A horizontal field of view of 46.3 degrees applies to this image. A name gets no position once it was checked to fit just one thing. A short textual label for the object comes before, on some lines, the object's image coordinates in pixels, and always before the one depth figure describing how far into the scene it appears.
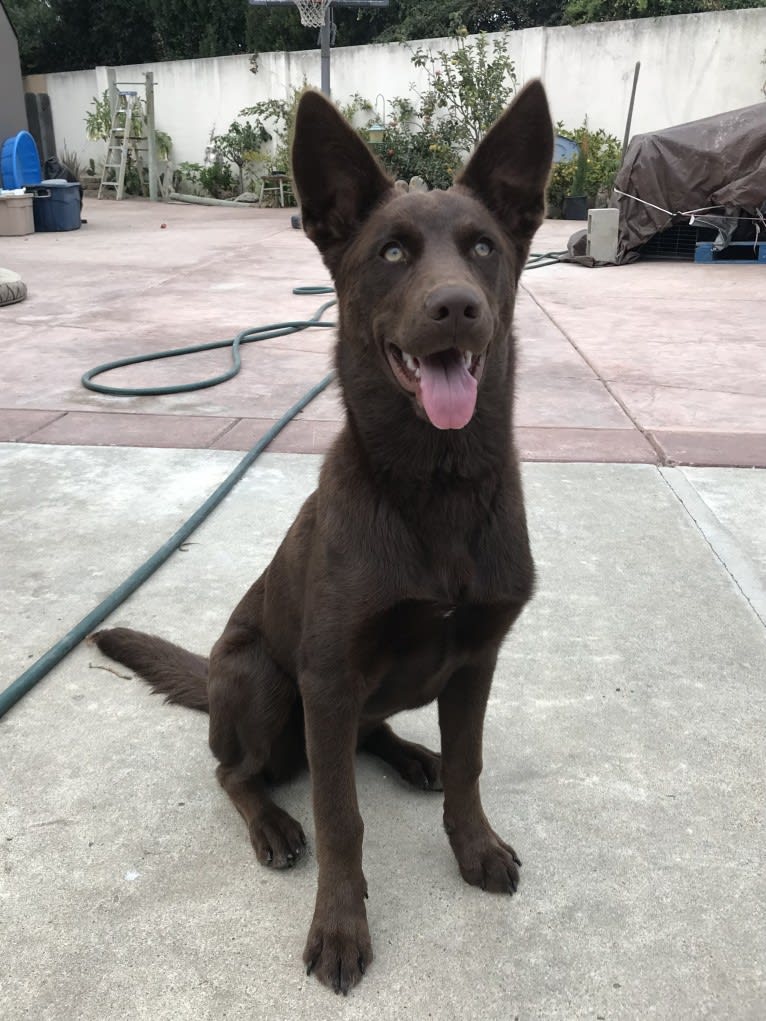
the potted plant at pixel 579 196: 13.65
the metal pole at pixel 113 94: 18.38
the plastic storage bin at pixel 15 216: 11.88
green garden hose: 2.32
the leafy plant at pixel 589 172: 13.87
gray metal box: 9.60
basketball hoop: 14.58
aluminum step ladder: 17.89
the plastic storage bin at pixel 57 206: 12.30
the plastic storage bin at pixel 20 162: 12.45
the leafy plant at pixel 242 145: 17.81
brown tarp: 9.34
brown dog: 1.53
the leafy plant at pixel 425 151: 15.45
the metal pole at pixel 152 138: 17.53
